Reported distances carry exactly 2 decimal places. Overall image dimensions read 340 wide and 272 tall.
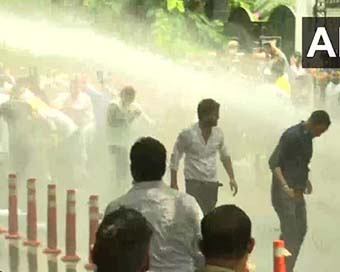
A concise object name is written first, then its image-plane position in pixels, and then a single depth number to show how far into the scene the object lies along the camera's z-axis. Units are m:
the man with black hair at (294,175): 14.51
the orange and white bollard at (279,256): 12.82
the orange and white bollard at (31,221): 17.50
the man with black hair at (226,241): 6.34
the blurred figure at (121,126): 19.95
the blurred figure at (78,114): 20.47
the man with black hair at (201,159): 14.69
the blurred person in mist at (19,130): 20.08
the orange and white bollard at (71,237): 16.77
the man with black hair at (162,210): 8.80
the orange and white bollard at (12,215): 17.99
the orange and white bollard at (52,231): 17.20
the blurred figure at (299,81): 20.44
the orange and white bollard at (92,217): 16.02
